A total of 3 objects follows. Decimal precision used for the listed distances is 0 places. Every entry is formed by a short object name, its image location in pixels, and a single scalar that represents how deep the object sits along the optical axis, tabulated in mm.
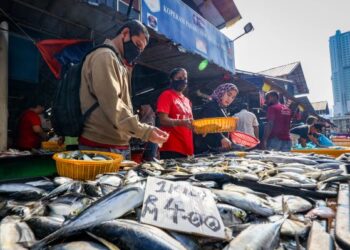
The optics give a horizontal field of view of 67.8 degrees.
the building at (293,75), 25055
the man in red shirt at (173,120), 4043
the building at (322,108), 35844
